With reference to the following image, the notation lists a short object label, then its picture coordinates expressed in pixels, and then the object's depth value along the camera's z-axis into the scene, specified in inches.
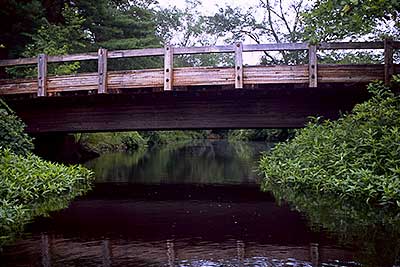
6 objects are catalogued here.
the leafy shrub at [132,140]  1282.5
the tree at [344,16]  413.7
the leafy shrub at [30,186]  283.1
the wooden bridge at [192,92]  506.6
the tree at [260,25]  1144.8
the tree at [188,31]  1681.8
